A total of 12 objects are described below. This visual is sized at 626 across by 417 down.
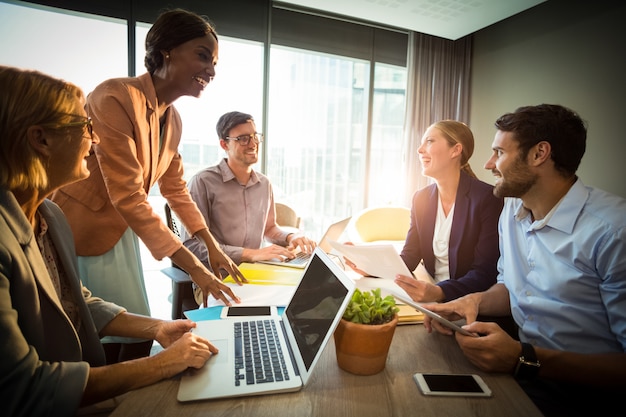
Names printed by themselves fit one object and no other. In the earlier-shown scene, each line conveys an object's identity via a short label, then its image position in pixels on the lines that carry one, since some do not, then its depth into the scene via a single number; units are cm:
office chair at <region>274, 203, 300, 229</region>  367
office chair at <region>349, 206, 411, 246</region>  378
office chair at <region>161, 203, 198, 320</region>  166
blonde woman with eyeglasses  71
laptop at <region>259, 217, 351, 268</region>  162
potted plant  85
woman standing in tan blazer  136
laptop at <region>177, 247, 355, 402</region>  80
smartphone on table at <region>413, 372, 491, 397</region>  81
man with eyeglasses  222
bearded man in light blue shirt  99
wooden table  74
